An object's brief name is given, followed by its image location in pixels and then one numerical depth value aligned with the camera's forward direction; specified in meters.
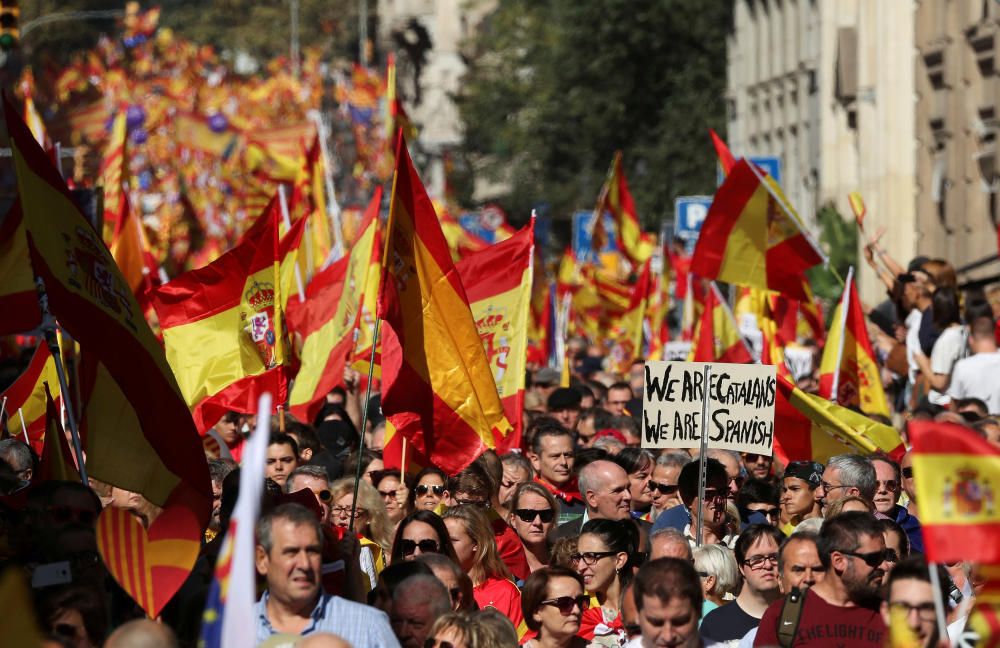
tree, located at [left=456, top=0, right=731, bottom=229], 93.50
